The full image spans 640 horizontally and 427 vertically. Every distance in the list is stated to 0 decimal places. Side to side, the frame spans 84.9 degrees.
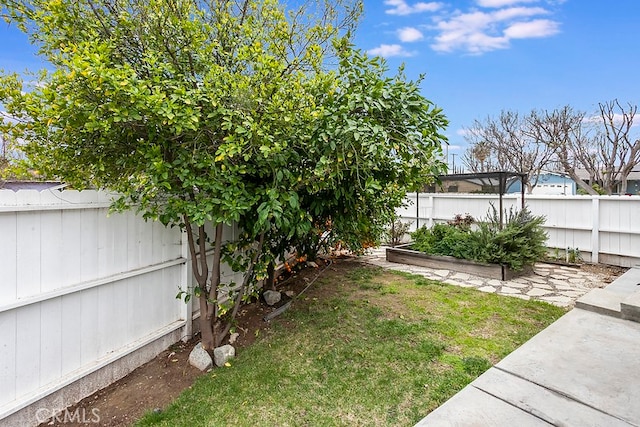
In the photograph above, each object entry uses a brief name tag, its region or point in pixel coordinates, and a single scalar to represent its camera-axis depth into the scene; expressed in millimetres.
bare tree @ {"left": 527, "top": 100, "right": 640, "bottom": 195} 15984
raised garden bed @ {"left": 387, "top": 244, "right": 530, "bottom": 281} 5965
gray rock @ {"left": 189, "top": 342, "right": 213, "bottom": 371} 3014
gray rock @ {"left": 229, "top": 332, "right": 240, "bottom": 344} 3485
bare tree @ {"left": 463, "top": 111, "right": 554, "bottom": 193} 20062
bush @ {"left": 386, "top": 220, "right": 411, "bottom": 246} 8094
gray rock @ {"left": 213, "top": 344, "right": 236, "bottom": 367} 3086
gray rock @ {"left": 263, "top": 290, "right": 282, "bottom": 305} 4352
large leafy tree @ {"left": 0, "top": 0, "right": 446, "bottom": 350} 2281
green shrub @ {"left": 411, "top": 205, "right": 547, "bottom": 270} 6055
